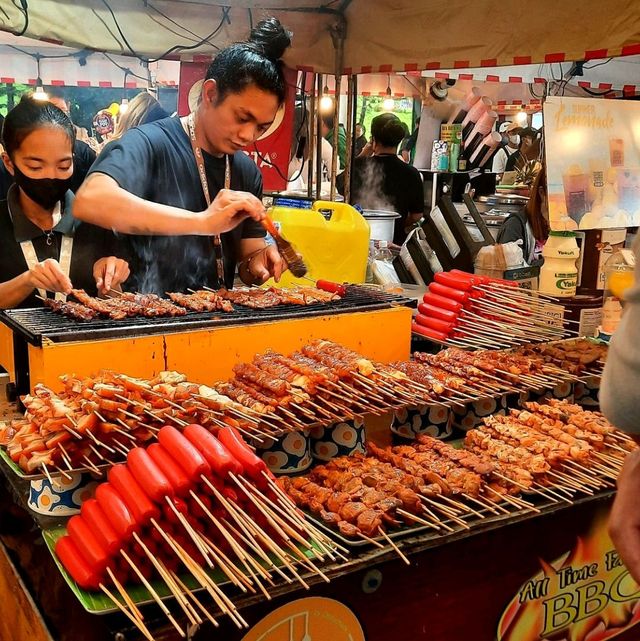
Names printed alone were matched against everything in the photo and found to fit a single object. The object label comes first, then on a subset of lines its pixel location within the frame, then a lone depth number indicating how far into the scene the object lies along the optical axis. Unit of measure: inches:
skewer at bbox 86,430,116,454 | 89.7
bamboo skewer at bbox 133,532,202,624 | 70.5
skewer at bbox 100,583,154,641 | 69.2
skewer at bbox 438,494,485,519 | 97.8
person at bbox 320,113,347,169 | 323.8
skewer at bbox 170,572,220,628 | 70.5
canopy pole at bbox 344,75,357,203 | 260.7
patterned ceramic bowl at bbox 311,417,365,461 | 118.6
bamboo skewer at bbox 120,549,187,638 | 69.2
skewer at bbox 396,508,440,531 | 93.7
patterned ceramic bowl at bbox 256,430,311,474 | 112.7
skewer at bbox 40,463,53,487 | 89.1
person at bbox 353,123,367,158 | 440.2
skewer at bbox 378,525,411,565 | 86.3
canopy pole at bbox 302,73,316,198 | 255.6
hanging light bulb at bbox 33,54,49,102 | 276.8
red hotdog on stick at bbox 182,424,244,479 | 83.4
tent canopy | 188.1
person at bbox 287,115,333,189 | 267.9
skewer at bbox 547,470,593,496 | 107.3
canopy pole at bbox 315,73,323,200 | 255.0
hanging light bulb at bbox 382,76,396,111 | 471.1
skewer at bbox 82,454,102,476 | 91.2
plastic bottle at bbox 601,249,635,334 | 159.8
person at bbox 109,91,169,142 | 237.9
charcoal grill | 116.6
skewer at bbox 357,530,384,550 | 88.7
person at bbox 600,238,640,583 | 47.4
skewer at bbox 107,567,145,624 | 70.6
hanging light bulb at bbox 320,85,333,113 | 263.7
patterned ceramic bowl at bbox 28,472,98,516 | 93.1
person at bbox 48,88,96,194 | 186.4
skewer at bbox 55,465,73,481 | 89.8
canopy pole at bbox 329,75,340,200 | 248.4
